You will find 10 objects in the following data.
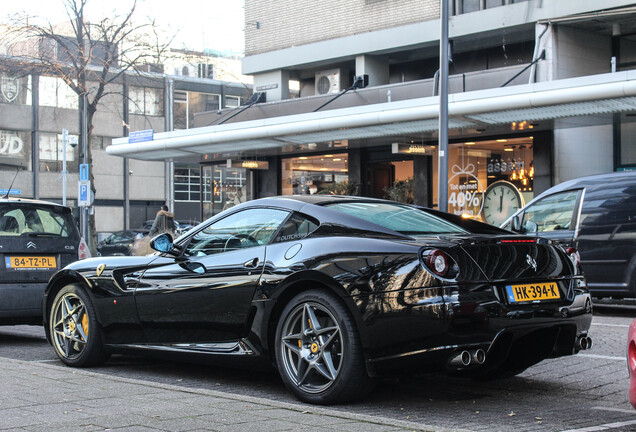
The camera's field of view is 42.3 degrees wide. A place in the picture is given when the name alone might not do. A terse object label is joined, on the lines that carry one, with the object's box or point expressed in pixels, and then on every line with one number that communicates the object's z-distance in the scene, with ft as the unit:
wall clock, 69.05
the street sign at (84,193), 76.07
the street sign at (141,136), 83.46
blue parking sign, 76.54
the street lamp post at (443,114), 52.01
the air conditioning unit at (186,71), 204.21
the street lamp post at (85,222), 87.86
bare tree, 101.60
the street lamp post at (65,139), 81.10
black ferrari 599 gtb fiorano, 15.88
